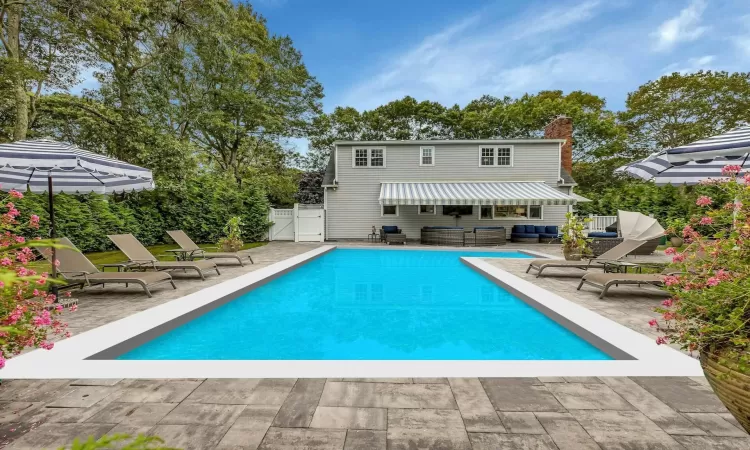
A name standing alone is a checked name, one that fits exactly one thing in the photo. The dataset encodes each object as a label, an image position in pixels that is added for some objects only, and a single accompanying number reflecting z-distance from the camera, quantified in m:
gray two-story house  22.08
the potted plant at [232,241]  13.88
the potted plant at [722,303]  2.18
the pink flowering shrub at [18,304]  2.31
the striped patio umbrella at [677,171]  7.56
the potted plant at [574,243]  11.29
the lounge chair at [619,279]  6.80
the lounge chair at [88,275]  6.89
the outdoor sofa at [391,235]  19.62
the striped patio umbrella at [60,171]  5.66
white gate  21.77
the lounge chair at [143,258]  8.63
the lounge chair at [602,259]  8.87
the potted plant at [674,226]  3.27
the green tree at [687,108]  28.12
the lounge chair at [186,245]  11.30
